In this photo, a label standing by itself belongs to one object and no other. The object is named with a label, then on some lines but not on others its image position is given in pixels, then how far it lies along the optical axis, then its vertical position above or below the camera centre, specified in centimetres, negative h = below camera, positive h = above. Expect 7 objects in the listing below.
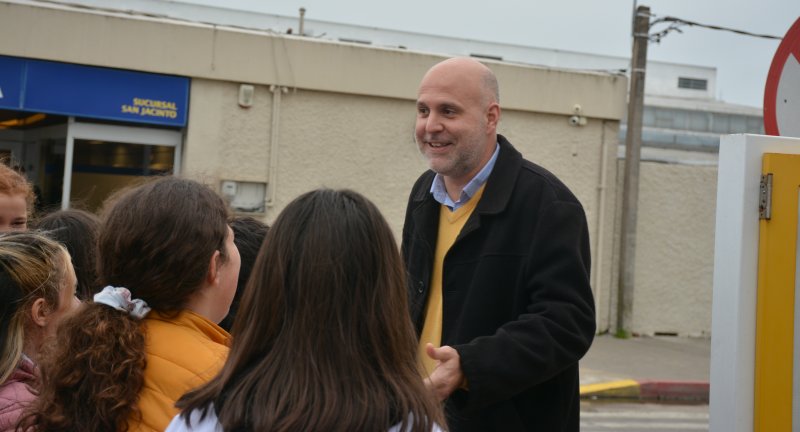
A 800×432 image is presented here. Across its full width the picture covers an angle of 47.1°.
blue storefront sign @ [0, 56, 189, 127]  1136 +173
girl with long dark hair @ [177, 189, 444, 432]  165 -17
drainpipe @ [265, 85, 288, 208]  1249 +131
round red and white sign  367 +73
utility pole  1364 +96
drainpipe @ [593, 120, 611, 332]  1389 +64
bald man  265 -5
